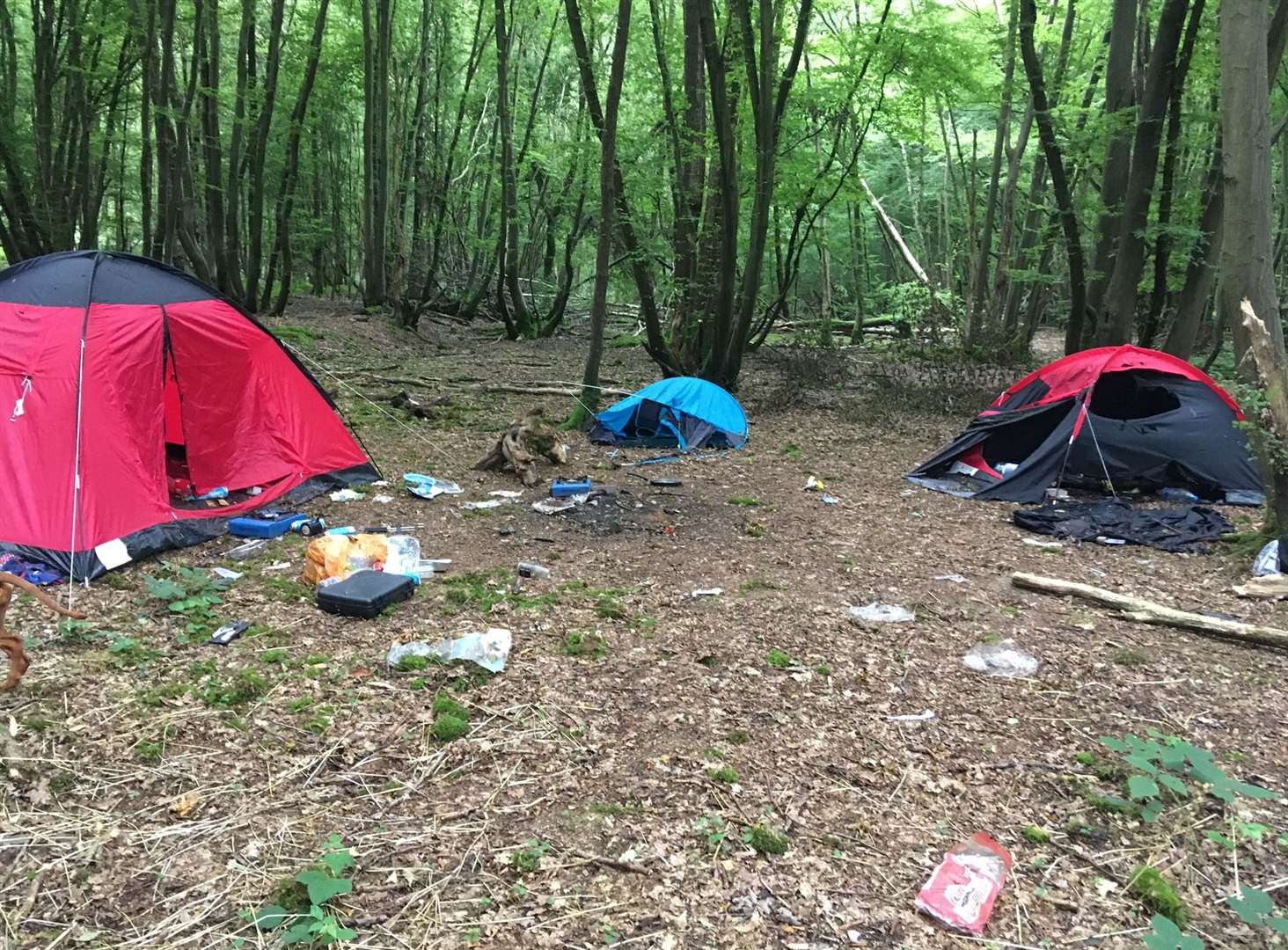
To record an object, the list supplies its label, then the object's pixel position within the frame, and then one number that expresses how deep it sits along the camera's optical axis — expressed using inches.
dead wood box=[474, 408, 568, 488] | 277.3
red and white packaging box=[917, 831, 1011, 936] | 89.4
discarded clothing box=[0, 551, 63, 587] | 173.5
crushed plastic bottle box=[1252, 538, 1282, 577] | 197.8
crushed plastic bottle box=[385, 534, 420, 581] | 188.1
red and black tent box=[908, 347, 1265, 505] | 275.4
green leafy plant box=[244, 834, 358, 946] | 83.1
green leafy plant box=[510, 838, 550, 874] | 95.4
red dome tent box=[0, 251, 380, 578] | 186.5
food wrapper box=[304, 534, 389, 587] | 181.3
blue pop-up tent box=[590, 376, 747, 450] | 343.3
